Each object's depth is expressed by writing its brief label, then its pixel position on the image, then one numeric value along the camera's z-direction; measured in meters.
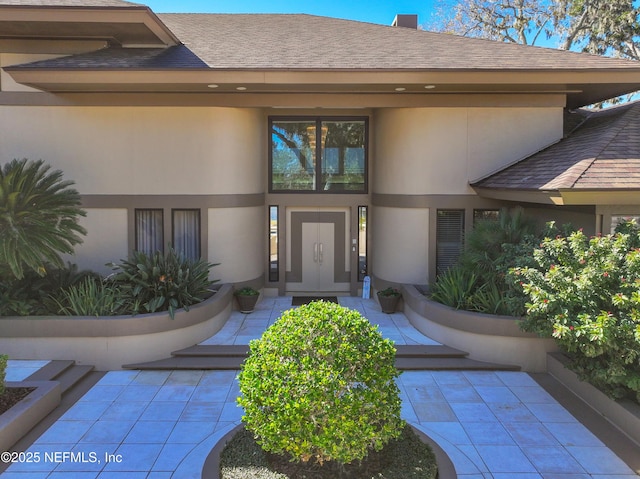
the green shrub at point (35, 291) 8.21
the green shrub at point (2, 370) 5.77
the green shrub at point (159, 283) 8.48
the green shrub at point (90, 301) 8.24
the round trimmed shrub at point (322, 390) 4.14
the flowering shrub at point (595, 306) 5.77
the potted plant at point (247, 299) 10.59
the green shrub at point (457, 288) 8.77
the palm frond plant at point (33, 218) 7.80
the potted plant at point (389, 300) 10.51
